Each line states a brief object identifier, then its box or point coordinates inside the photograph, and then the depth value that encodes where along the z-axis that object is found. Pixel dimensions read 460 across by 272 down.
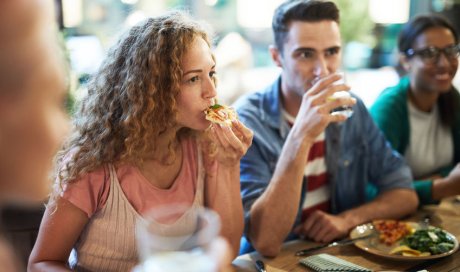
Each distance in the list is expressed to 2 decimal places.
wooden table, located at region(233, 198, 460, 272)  1.69
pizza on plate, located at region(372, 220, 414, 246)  1.87
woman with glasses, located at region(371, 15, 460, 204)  2.73
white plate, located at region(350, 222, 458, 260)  1.70
